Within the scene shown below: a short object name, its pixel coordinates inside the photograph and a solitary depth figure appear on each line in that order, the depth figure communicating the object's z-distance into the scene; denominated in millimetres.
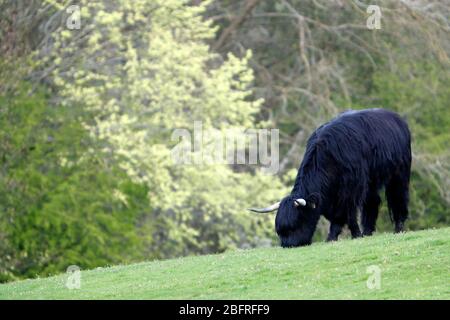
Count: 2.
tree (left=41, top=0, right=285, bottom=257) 37250
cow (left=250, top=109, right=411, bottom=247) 20672
